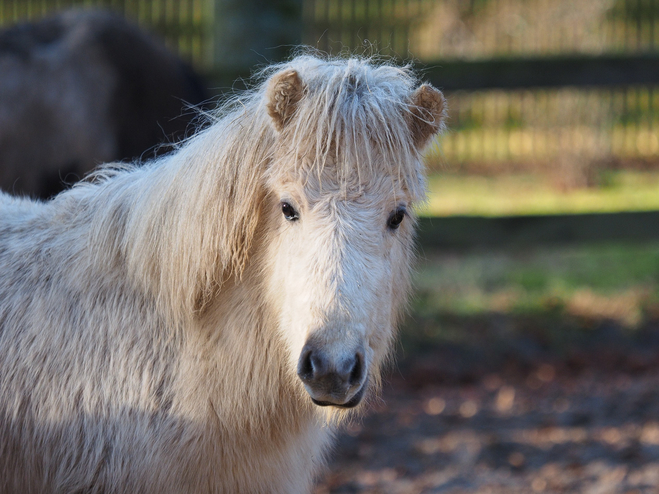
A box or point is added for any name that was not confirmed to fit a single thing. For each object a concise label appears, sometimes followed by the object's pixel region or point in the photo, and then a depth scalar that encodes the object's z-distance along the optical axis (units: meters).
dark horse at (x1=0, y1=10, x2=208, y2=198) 8.74
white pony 4.16
